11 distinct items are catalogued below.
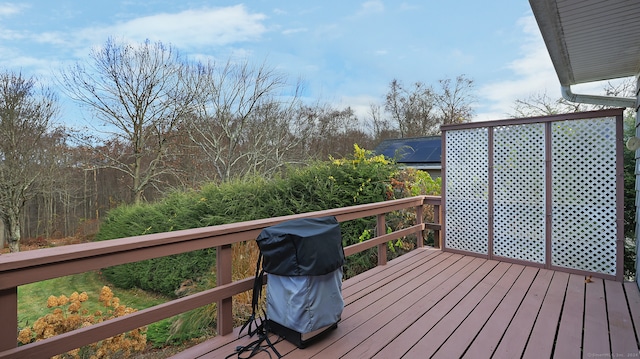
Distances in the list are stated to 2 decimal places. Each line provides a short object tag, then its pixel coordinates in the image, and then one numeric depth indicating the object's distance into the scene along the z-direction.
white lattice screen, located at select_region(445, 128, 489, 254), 4.09
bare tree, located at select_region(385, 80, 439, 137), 18.47
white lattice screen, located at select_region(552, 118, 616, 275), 3.29
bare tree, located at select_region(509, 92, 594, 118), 11.05
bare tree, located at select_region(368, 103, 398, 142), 19.08
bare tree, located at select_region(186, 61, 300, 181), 9.88
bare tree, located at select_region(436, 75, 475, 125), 17.41
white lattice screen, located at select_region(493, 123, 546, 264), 3.67
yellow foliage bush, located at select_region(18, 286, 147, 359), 2.40
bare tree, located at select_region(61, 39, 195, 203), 9.59
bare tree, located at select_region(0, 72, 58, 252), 8.93
